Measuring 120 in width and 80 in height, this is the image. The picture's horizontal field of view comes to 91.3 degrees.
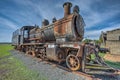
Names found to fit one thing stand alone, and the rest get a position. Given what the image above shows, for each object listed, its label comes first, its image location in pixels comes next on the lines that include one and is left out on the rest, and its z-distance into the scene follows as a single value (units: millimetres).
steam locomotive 3227
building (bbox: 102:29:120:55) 8125
